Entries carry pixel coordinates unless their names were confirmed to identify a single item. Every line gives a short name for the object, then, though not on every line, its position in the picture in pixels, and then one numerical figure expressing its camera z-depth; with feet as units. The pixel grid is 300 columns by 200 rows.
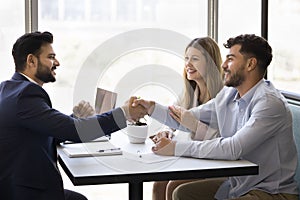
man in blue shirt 7.42
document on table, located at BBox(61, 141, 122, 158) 7.43
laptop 8.16
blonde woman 9.50
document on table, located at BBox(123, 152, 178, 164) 7.14
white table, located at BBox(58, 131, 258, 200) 6.38
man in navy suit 6.96
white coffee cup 8.36
